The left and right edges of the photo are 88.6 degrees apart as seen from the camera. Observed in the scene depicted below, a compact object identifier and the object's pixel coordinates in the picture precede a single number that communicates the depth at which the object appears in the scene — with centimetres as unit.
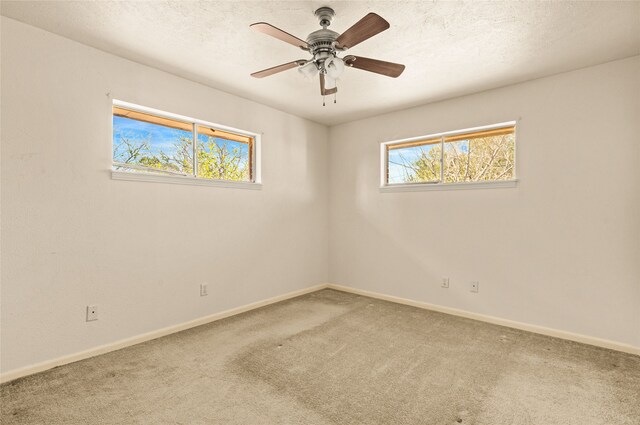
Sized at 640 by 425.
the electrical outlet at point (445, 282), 388
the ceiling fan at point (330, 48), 187
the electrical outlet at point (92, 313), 267
